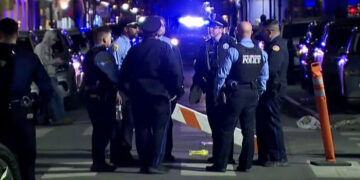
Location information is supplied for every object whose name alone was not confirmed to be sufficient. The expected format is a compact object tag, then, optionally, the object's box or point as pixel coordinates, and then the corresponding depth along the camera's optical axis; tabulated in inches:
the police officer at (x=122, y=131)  756.6
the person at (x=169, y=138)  744.3
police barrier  831.7
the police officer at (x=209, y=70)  732.7
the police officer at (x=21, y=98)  548.7
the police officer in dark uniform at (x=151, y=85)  701.3
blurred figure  1198.9
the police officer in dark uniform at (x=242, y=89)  707.4
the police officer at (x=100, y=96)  721.0
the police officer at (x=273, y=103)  751.7
